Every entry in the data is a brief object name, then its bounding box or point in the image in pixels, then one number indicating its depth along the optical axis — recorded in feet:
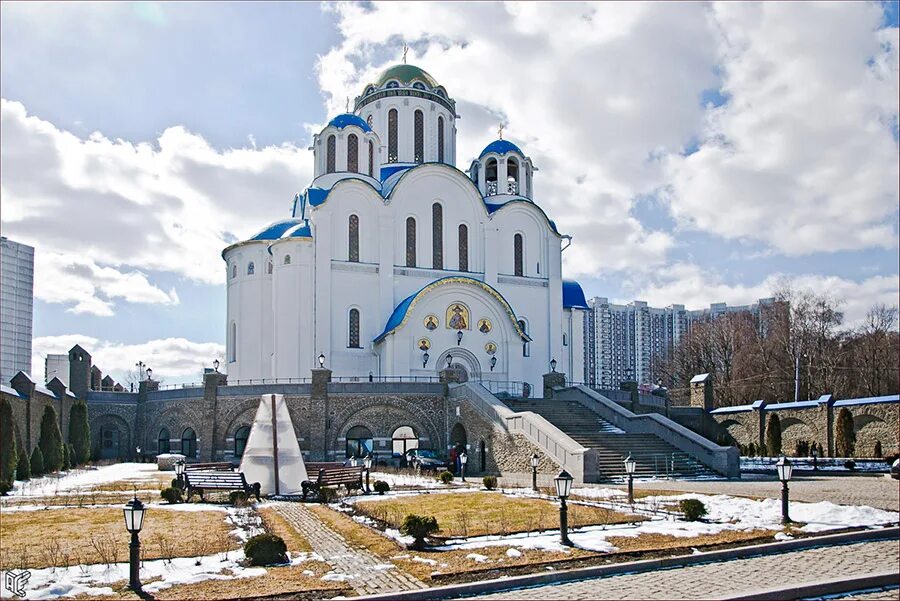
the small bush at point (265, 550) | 36.88
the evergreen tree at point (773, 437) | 108.27
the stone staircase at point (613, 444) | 82.89
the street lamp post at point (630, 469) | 55.01
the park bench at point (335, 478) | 65.05
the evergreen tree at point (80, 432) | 116.67
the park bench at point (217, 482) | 64.75
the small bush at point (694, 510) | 48.24
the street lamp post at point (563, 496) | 41.57
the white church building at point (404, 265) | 125.08
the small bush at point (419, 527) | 40.60
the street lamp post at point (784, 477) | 47.52
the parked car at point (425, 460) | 96.32
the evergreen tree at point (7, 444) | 83.41
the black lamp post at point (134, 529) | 33.22
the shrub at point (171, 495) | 63.87
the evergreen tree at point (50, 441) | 101.09
